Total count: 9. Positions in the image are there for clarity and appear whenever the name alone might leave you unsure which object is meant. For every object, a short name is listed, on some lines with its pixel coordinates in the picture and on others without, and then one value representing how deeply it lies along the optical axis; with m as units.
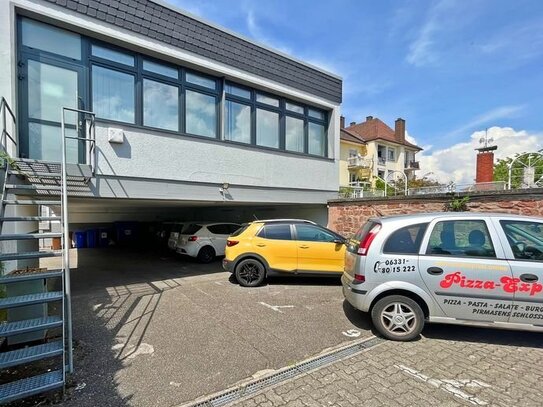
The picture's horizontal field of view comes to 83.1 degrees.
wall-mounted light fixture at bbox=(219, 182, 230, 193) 7.76
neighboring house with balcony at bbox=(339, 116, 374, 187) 31.94
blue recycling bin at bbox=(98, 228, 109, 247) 16.98
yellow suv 7.02
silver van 3.85
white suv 10.48
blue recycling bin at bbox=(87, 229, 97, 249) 16.67
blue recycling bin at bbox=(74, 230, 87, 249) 16.34
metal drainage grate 2.89
